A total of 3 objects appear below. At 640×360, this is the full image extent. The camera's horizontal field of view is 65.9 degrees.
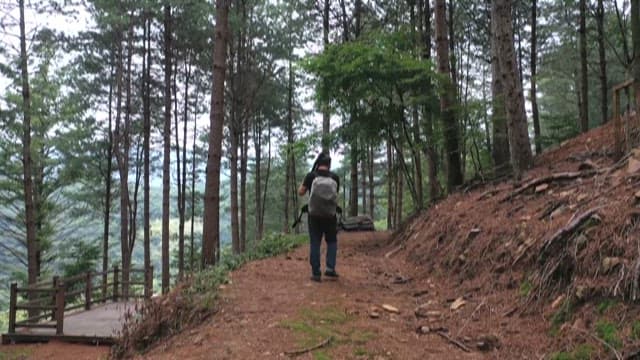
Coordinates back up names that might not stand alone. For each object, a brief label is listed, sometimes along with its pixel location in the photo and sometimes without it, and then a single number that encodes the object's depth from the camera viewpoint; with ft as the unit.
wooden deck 34.14
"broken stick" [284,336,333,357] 11.78
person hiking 20.27
